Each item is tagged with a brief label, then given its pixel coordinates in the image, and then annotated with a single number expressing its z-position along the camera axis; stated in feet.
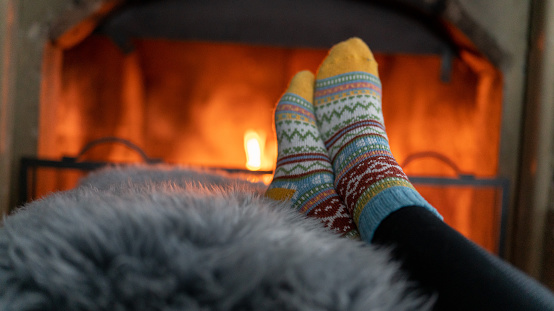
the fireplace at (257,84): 3.82
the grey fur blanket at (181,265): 0.65
